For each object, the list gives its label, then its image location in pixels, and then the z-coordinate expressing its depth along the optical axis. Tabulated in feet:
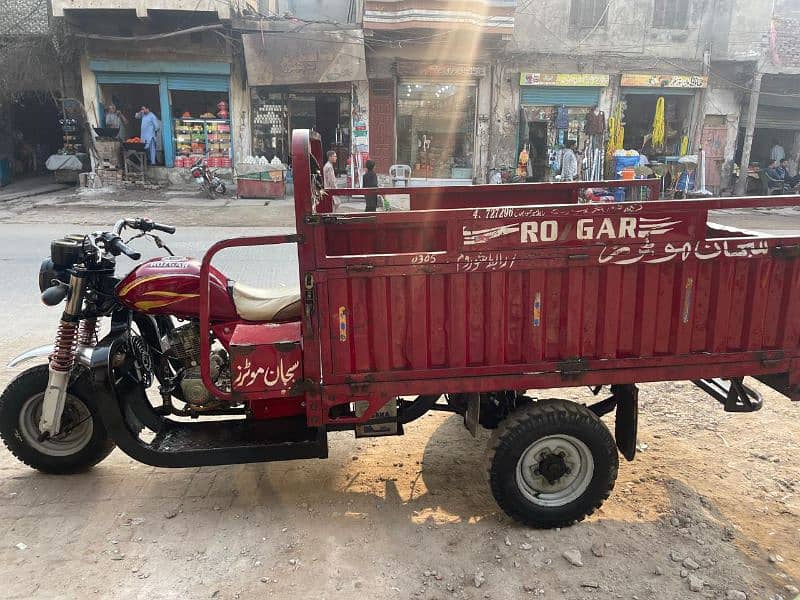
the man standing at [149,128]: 57.77
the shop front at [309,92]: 56.24
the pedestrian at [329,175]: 44.52
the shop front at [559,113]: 59.77
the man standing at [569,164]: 59.52
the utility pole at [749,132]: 61.36
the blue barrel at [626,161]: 59.67
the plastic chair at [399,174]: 58.75
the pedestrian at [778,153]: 66.18
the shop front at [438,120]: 59.62
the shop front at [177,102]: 57.06
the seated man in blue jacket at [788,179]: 64.69
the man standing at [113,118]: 57.31
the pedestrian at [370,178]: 43.60
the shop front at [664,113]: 61.31
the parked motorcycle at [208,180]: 55.74
